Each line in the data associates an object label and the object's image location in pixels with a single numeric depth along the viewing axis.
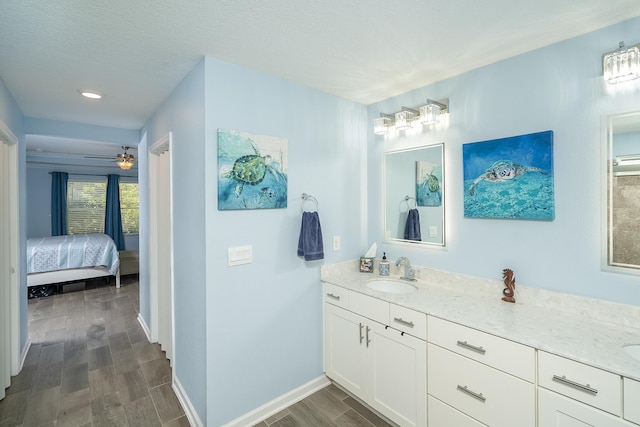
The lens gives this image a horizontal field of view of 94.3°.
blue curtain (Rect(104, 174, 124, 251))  6.62
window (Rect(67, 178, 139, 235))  6.38
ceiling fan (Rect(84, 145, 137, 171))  4.55
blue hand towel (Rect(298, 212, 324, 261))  2.18
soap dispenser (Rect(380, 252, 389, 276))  2.46
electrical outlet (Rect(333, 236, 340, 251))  2.52
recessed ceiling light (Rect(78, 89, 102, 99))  2.38
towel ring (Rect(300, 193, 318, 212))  2.29
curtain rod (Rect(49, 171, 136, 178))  6.35
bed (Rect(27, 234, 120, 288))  4.56
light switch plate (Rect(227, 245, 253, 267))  1.92
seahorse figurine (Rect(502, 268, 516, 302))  1.81
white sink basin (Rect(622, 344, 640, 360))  1.30
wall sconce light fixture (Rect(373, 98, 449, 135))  2.13
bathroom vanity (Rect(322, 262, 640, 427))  1.18
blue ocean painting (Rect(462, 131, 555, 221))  1.71
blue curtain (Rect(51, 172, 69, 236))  6.10
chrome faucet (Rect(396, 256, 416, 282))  2.32
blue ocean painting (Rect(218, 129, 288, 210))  1.87
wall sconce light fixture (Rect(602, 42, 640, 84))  1.39
